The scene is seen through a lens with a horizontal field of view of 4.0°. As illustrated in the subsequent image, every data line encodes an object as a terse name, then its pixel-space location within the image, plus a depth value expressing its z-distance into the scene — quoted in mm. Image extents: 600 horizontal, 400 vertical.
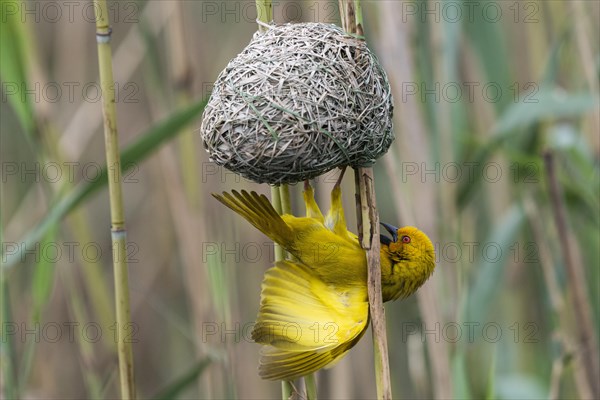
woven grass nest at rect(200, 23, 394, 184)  5010
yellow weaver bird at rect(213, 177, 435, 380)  5102
